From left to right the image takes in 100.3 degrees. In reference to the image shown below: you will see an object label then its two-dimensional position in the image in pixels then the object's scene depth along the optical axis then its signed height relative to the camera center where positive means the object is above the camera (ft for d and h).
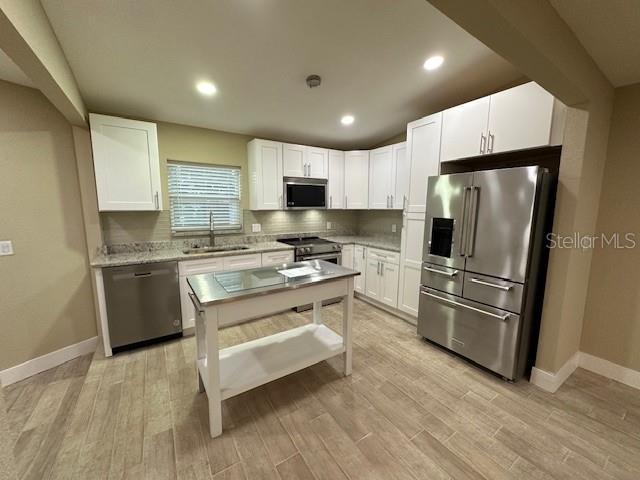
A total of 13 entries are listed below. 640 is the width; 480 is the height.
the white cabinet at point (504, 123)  7.03 +2.50
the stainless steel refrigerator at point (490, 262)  7.08 -1.52
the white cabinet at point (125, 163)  8.79 +1.52
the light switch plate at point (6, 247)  7.48 -1.13
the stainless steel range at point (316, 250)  12.42 -1.99
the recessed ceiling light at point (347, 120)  11.67 +3.96
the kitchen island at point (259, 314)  5.83 -2.73
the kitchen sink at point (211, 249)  11.33 -1.78
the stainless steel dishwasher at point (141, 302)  8.70 -3.20
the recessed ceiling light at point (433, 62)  8.02 +4.48
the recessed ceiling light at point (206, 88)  8.60 +3.94
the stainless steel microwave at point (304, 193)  13.00 +0.80
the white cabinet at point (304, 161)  12.88 +2.37
